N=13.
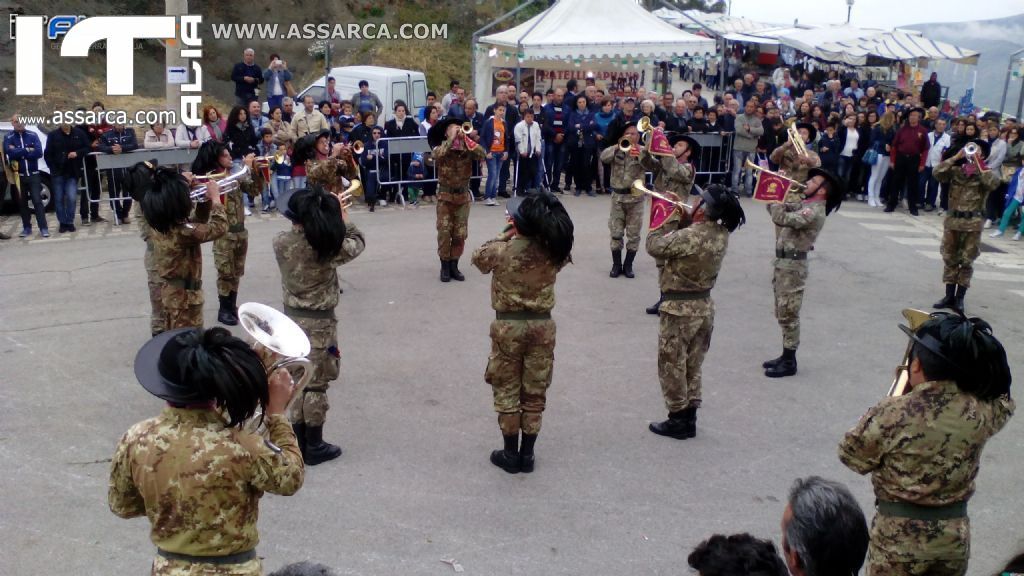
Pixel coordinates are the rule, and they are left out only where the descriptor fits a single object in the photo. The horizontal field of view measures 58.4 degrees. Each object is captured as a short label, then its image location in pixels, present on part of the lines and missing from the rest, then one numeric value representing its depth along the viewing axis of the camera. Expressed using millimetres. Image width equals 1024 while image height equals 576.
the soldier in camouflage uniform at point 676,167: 10180
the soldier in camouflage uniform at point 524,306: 5852
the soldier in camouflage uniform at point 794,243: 7875
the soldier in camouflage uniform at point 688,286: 6559
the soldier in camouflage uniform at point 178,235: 7039
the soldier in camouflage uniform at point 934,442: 3891
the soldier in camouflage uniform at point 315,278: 6004
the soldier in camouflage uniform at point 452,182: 10500
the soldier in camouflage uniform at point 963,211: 10070
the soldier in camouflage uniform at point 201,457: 3264
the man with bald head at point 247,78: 17344
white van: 18828
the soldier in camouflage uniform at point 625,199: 10922
